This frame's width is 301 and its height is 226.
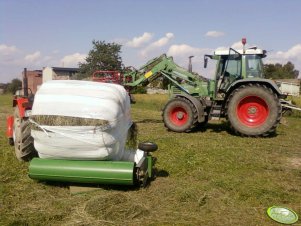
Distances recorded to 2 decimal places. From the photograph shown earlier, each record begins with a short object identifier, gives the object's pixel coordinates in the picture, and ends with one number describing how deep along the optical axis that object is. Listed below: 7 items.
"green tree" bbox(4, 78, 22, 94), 63.84
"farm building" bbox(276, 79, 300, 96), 20.62
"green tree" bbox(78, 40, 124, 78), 55.44
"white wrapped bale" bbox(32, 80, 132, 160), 4.77
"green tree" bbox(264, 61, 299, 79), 59.76
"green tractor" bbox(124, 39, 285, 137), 10.02
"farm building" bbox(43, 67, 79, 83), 66.88
